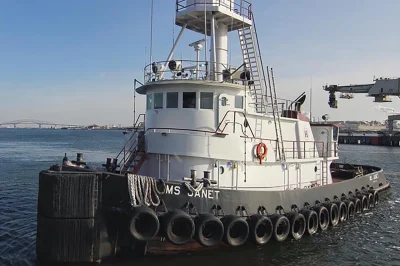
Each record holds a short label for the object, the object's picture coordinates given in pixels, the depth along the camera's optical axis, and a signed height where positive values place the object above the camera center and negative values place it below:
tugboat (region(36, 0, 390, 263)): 8.68 -1.16
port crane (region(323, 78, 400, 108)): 52.94 +7.91
